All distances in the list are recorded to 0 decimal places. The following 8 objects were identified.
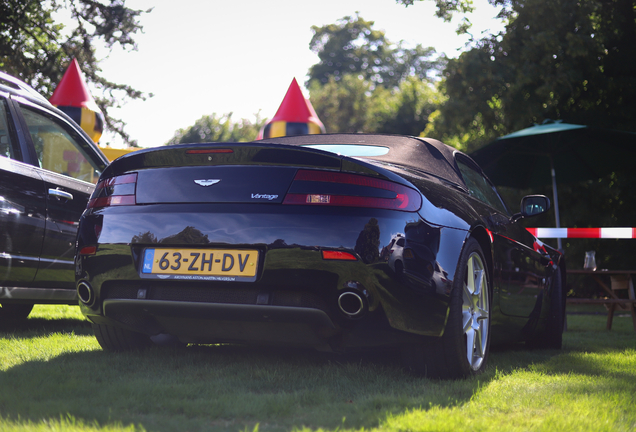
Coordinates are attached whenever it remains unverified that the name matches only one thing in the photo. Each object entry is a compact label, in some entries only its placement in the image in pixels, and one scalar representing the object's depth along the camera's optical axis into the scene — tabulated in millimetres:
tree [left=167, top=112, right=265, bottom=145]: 63906
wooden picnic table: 7646
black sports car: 2934
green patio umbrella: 8992
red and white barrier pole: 7801
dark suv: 4406
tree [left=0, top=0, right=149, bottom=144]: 18344
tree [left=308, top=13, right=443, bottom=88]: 59594
